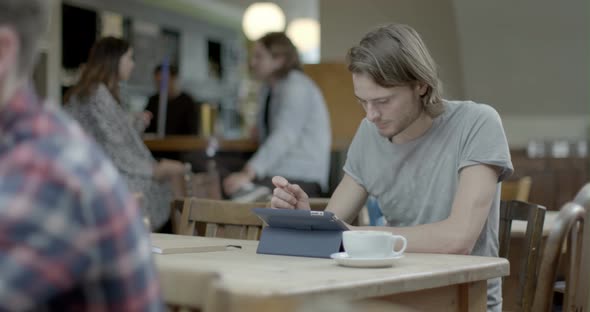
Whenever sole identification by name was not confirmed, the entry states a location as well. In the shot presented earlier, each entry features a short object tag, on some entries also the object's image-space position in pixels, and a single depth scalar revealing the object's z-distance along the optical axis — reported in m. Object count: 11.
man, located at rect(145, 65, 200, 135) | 6.61
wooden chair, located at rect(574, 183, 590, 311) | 2.24
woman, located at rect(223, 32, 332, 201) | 4.63
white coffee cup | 1.71
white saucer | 1.68
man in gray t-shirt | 2.13
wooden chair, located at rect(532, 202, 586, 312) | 2.29
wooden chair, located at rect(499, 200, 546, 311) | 2.36
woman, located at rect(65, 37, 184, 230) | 4.02
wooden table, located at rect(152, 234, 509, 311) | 1.42
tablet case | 1.87
